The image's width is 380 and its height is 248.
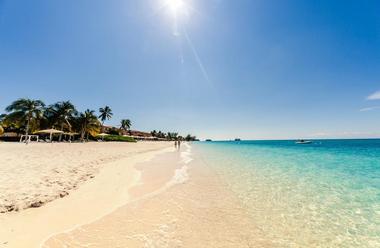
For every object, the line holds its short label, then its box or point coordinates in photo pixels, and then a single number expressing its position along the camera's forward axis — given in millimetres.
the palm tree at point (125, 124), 104375
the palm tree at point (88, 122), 60625
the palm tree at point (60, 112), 54312
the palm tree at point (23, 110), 43344
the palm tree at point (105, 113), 79000
